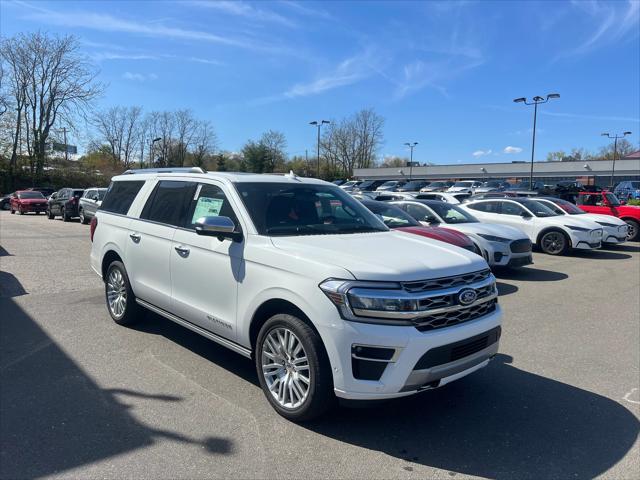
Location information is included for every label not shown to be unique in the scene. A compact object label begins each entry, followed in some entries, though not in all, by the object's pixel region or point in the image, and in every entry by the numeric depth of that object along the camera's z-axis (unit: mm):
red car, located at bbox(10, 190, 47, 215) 31266
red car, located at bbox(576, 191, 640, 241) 17469
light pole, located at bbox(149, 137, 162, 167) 79500
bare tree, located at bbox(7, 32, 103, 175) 51656
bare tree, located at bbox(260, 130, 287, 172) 77062
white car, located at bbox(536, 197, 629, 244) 14586
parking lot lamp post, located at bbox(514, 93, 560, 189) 34509
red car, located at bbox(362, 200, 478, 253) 8867
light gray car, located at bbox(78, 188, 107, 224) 20877
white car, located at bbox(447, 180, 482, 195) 44550
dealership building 69562
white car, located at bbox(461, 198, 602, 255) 13508
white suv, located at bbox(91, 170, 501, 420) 3217
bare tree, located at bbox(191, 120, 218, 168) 80688
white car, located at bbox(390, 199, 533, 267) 10102
